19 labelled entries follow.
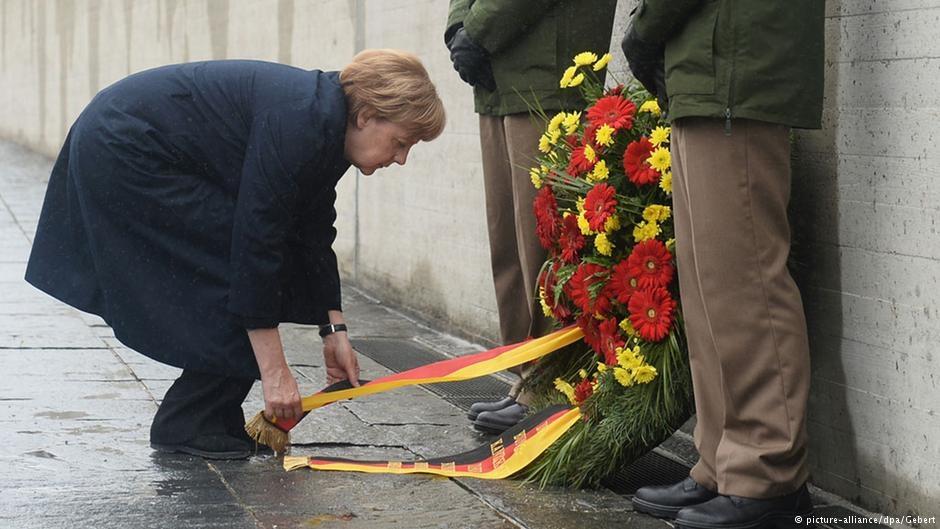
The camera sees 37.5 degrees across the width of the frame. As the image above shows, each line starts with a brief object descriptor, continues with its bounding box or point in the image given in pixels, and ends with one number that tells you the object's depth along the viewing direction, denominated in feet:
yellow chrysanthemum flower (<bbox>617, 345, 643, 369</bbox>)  12.78
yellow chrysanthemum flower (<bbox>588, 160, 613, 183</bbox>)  13.41
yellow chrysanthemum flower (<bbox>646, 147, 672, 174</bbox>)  12.89
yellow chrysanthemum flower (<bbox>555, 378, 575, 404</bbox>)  13.91
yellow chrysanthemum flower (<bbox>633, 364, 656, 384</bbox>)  12.69
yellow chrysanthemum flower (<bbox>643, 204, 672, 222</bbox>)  13.06
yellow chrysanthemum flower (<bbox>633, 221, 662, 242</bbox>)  13.03
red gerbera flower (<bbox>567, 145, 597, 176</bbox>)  13.66
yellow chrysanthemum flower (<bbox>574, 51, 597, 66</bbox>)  14.83
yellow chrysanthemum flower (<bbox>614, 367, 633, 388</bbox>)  12.79
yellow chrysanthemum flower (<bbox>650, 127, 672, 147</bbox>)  13.01
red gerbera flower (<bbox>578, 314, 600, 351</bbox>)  13.64
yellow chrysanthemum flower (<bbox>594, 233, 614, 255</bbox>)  13.21
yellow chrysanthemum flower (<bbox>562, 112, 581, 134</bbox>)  14.37
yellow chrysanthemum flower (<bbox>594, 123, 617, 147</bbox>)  13.42
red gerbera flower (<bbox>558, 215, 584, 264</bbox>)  13.69
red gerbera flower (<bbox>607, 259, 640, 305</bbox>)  13.03
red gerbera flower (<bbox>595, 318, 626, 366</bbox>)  13.15
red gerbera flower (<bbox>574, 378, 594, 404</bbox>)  13.52
